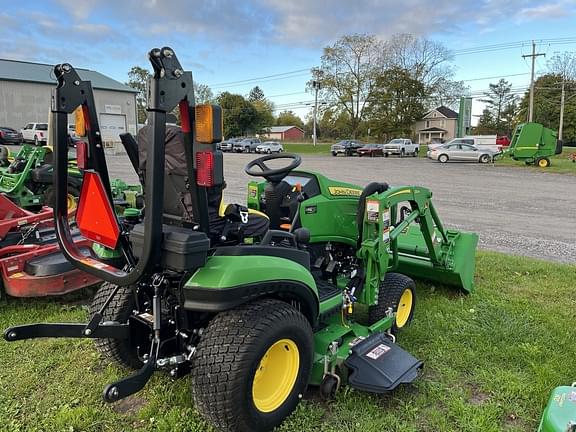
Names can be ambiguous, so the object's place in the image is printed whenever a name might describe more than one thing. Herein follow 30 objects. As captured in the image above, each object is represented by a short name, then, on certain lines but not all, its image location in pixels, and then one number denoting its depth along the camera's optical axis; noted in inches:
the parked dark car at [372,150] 1448.1
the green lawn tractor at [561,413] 74.5
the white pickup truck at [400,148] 1419.8
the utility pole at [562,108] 1669.9
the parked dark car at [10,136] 1254.9
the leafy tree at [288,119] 3939.5
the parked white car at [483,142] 1093.0
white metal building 1651.1
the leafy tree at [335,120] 2075.3
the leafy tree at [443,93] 2039.9
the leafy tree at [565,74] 1939.0
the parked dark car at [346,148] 1491.1
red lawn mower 159.2
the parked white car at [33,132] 1220.9
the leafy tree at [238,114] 2194.9
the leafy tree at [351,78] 2015.3
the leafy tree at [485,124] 2876.5
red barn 3437.5
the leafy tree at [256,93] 3855.8
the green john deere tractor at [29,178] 265.0
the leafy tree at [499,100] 2923.2
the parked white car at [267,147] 1533.0
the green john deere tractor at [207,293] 83.7
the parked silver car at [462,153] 1069.8
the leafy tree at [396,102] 1968.5
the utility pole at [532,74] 1320.4
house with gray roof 2810.8
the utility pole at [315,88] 2031.3
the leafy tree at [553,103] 1982.0
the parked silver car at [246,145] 1596.9
